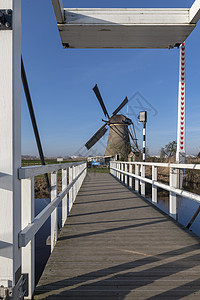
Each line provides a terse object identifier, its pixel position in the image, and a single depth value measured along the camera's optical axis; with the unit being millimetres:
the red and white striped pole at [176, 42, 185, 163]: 5824
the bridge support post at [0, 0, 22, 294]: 1371
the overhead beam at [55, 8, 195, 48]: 3764
